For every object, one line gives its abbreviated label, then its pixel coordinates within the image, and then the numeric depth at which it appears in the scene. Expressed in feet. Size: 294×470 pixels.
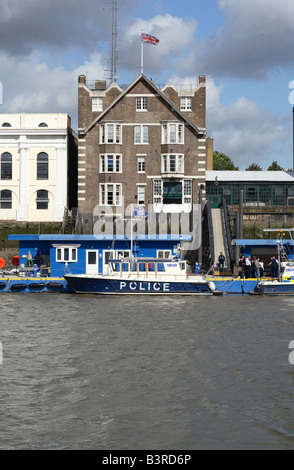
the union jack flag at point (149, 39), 204.23
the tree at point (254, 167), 370.51
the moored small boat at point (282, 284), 140.05
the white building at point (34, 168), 220.64
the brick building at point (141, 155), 214.90
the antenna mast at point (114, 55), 235.81
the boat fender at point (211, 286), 139.11
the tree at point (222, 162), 348.12
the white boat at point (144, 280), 138.62
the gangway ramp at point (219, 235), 168.14
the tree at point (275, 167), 364.17
